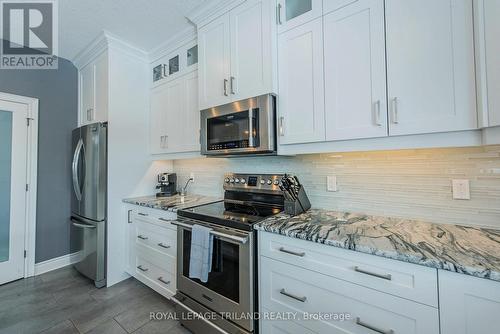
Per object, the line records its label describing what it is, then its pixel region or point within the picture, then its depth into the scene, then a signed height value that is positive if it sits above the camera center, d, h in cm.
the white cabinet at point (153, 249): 198 -77
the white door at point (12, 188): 250 -15
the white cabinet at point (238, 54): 164 +100
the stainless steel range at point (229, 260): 140 -63
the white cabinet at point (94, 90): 251 +106
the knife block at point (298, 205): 158 -25
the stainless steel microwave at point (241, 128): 161 +37
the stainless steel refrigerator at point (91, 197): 234 -26
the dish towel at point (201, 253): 156 -59
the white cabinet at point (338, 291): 91 -60
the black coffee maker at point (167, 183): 275 -13
